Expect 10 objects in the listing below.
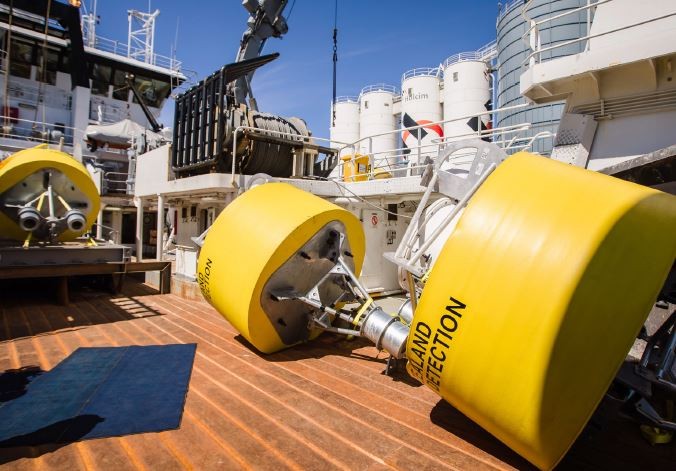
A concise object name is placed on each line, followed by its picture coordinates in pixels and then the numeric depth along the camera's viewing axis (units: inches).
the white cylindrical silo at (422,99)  925.8
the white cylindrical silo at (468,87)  845.2
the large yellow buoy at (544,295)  85.3
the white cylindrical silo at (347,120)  1133.1
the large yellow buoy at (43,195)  291.4
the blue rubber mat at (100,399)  121.0
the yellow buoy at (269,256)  178.1
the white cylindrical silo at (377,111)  1072.2
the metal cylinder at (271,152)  353.1
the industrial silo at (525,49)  675.4
